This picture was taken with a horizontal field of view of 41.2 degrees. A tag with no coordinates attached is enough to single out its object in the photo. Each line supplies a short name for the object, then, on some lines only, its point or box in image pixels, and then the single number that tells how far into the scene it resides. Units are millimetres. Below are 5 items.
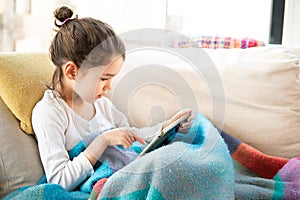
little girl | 1116
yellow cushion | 1206
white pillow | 1320
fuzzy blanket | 922
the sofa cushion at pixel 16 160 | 1127
